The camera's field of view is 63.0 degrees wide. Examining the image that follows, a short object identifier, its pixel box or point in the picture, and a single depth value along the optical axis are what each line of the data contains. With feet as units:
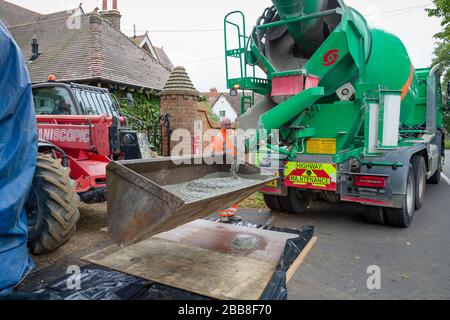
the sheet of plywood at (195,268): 10.02
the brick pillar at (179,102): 30.68
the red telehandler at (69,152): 11.94
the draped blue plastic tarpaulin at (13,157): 8.70
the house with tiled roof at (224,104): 131.48
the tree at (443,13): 35.40
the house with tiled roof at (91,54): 43.47
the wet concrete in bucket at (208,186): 11.73
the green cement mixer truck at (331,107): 15.74
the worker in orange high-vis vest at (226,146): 15.53
